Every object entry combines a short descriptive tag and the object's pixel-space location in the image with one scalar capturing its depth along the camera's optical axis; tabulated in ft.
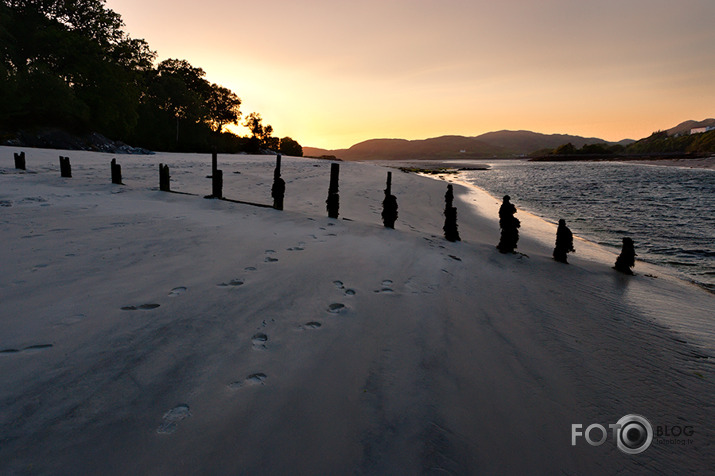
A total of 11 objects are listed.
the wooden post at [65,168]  43.37
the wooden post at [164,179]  37.86
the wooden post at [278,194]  32.55
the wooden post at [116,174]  39.96
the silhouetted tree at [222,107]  234.79
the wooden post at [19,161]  47.14
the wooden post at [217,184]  35.04
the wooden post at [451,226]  28.86
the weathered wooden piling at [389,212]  29.63
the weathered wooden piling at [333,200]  31.32
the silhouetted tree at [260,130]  255.70
